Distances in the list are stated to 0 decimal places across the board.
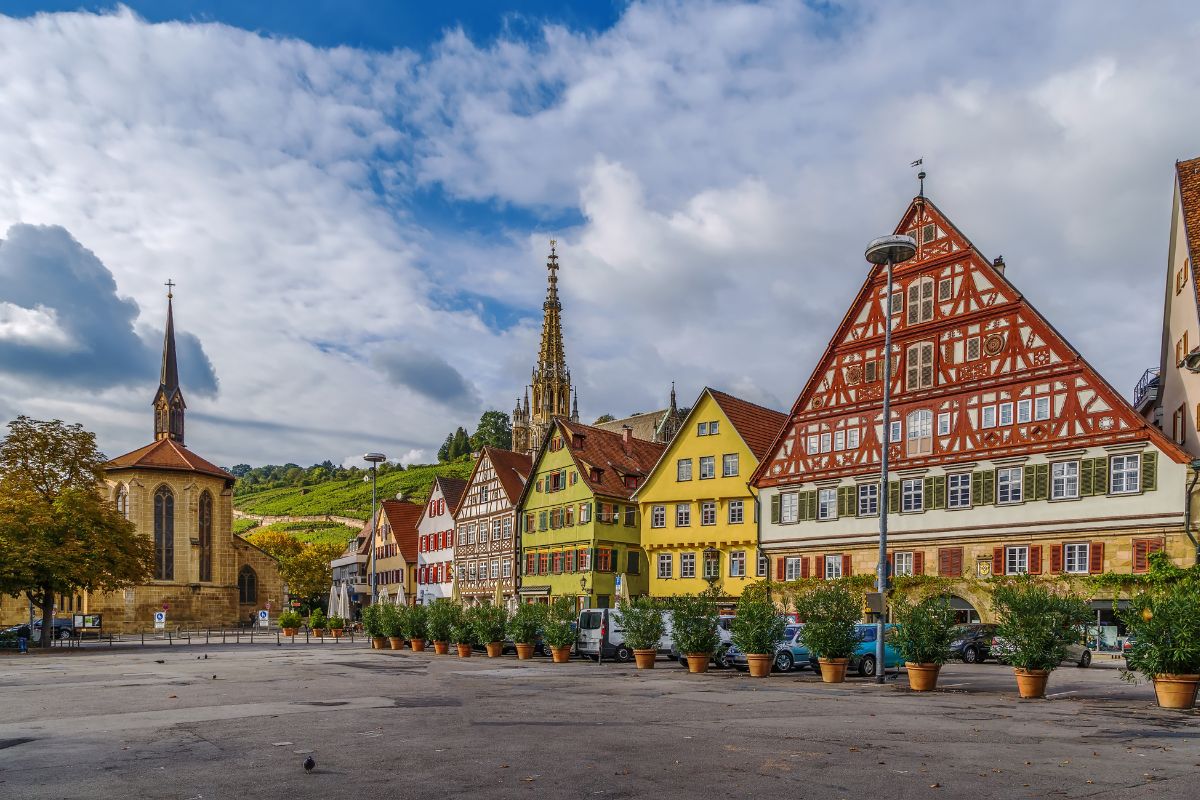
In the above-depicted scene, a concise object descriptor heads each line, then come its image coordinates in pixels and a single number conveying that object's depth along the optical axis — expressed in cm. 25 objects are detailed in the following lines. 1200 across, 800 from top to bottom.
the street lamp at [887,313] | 2434
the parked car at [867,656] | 2695
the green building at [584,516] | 5428
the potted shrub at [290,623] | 5966
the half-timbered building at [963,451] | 3519
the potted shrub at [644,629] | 3066
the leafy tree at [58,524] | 4566
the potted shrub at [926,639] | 2181
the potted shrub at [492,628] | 3675
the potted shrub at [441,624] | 3944
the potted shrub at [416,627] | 4212
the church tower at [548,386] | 11962
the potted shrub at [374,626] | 4478
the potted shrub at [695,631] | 2812
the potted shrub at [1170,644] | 1745
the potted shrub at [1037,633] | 1997
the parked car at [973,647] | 3309
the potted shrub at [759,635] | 2608
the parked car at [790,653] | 2820
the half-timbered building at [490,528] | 6384
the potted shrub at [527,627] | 3509
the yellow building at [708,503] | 4844
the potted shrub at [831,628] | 2391
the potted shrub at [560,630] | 3369
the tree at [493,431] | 16888
